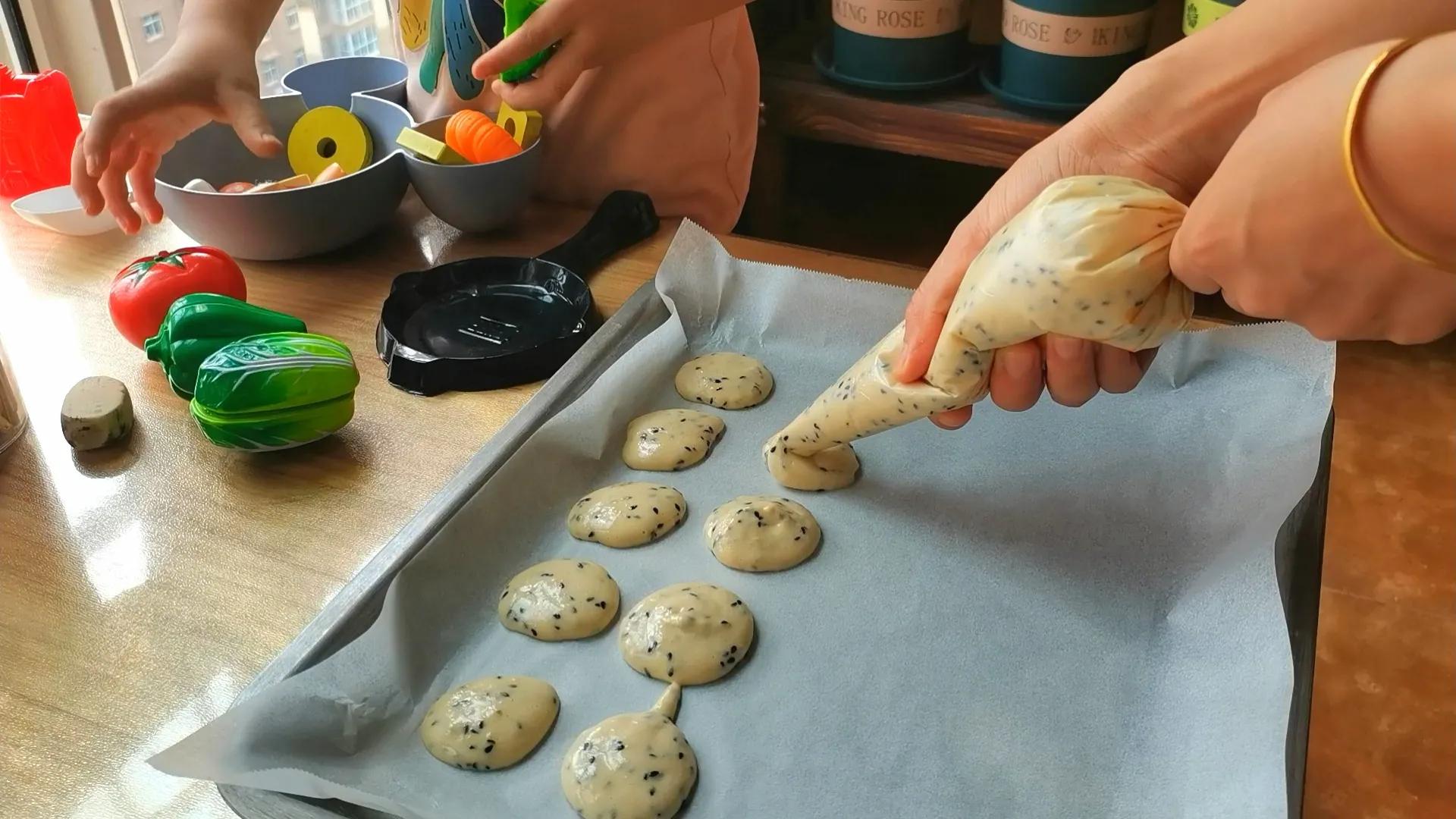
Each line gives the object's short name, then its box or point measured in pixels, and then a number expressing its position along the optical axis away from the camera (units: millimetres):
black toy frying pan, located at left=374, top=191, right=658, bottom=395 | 1087
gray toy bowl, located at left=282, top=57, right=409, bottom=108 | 1511
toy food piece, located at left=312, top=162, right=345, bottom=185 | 1259
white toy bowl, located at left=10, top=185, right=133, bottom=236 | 1336
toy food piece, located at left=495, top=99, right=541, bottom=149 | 1305
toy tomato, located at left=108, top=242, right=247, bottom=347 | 1093
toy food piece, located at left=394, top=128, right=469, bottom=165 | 1247
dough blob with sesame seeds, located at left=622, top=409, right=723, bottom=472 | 1063
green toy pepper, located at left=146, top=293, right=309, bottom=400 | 1016
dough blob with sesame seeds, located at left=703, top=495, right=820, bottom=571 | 951
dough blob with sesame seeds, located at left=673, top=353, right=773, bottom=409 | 1149
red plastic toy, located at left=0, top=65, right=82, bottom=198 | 1420
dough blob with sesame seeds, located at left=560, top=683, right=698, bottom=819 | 752
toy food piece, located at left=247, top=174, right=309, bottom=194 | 1254
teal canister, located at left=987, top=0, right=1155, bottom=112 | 1630
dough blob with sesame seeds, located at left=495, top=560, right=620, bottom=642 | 885
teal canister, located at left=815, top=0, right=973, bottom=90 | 1791
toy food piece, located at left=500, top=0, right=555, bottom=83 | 1146
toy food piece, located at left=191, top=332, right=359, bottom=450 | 942
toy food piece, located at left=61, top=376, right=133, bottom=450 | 993
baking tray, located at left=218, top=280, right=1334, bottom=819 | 729
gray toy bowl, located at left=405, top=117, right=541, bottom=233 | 1245
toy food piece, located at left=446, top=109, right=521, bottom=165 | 1286
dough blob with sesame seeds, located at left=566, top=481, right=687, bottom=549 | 976
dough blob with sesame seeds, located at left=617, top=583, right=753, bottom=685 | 851
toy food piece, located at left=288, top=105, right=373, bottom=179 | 1351
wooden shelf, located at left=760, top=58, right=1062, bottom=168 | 1800
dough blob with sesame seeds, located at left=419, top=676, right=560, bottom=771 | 786
